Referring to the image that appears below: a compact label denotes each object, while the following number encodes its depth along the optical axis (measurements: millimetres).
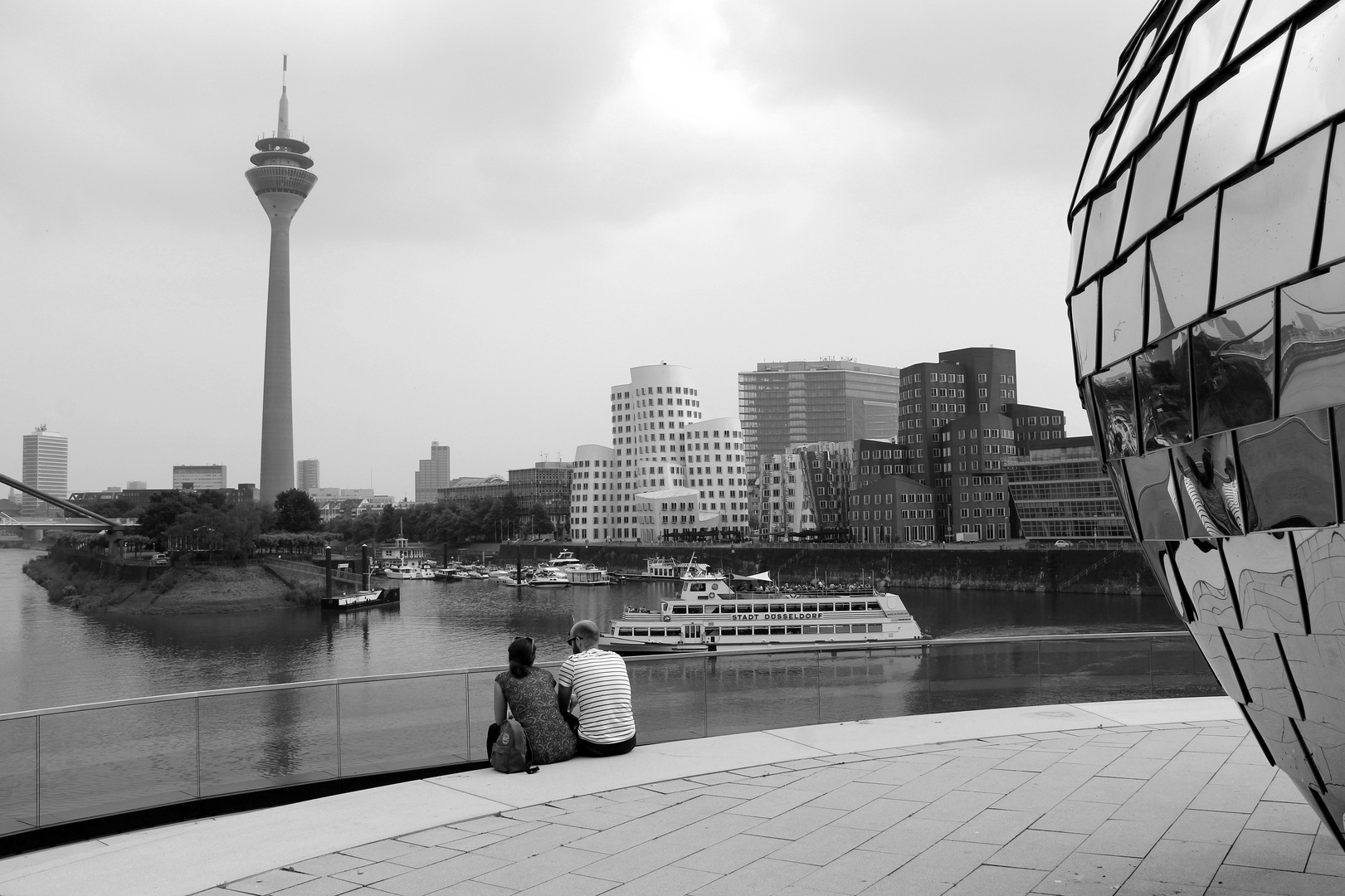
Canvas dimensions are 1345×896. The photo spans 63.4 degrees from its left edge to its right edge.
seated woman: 8656
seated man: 9047
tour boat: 42781
